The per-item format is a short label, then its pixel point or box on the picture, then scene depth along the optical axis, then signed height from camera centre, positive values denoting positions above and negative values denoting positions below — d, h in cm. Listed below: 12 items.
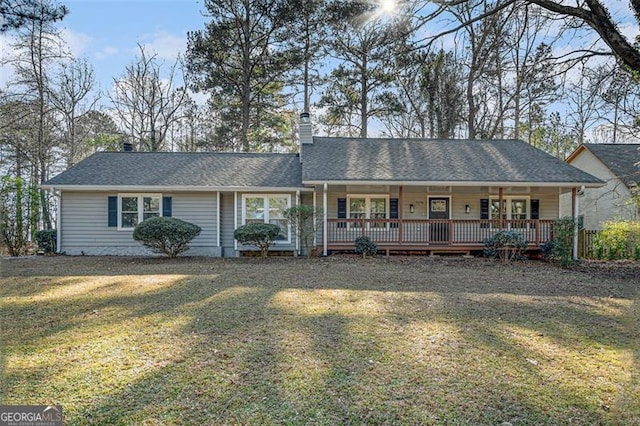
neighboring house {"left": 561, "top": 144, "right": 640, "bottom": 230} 1756 +198
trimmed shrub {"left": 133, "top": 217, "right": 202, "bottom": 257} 1105 -54
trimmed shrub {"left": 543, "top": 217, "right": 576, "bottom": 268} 1168 -77
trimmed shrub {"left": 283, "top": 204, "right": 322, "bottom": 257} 1216 -19
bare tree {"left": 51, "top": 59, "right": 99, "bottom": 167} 2075 +652
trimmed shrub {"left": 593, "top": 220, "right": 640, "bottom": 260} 1335 -96
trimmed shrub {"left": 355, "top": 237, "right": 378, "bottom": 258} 1237 -103
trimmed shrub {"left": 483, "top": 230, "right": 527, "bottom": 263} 1197 -98
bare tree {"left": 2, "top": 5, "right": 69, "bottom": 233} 1698 +647
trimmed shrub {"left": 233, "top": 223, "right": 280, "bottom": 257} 1170 -58
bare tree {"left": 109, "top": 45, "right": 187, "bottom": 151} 2344 +719
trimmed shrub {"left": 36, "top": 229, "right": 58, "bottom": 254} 1327 -84
